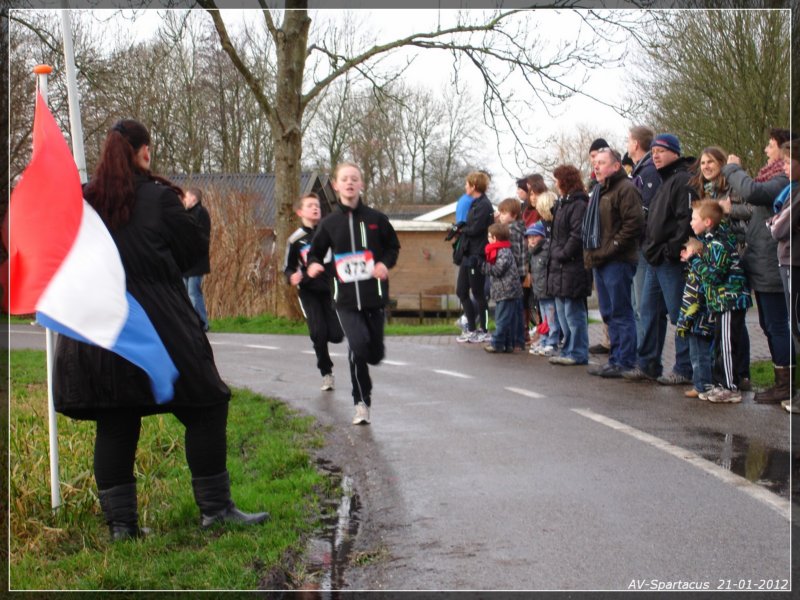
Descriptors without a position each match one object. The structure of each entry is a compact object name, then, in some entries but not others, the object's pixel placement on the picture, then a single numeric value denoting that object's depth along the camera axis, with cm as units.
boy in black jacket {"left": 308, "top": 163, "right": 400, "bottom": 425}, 832
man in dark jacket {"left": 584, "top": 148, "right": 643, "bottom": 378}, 1044
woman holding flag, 506
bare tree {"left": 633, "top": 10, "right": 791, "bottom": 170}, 1733
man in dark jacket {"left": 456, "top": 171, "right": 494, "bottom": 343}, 1416
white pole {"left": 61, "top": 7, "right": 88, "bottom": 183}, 556
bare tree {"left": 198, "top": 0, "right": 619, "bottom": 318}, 2055
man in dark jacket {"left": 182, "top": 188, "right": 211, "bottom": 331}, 1257
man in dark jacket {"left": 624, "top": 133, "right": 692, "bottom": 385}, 978
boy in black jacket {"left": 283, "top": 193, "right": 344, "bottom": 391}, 1020
